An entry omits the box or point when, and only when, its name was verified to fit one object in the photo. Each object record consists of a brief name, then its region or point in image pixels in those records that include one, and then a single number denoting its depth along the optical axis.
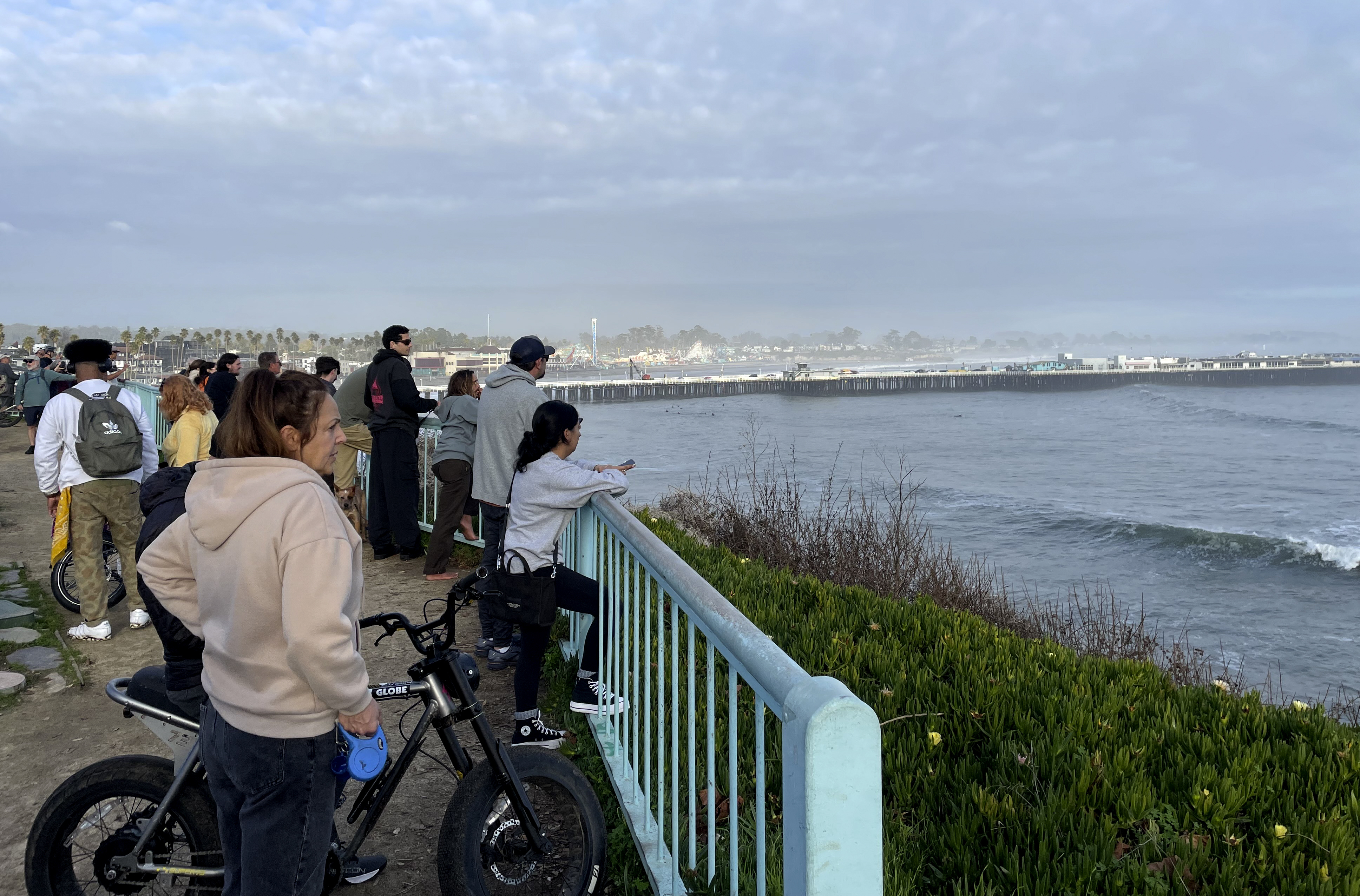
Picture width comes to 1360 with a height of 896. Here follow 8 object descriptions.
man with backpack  6.14
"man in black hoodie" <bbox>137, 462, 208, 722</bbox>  2.85
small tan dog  9.15
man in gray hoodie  5.86
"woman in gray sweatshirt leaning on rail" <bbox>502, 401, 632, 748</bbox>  4.38
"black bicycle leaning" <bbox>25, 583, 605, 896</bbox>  2.82
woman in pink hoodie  2.17
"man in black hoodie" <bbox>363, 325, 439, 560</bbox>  8.04
